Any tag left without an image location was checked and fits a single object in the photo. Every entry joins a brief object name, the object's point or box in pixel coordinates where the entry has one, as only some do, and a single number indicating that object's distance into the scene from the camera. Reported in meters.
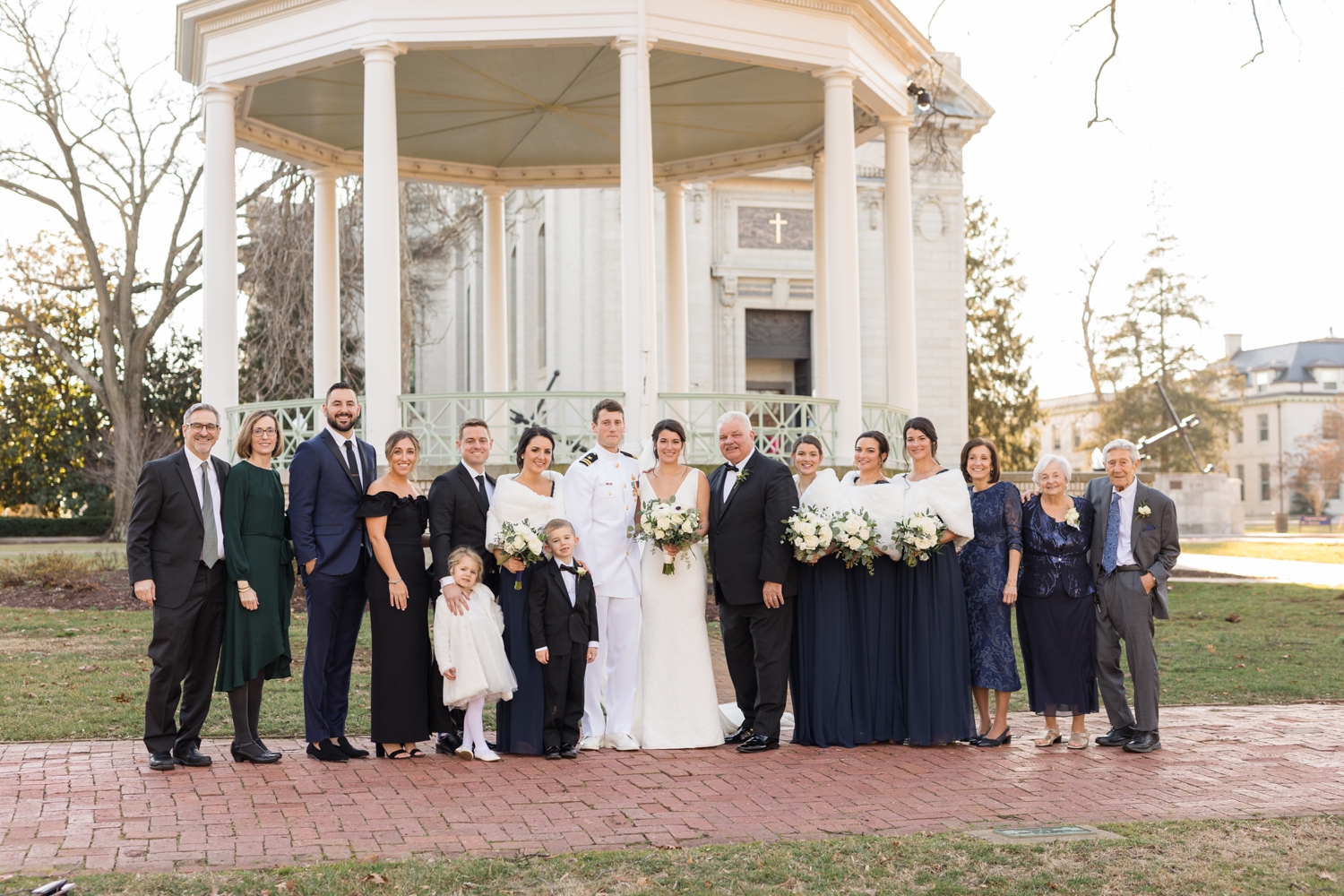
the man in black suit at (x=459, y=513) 8.53
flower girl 8.26
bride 8.89
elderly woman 8.84
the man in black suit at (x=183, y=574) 7.96
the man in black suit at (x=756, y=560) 8.80
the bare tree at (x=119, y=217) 33.62
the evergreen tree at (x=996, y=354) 46.38
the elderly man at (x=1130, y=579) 8.76
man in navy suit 8.29
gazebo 15.80
